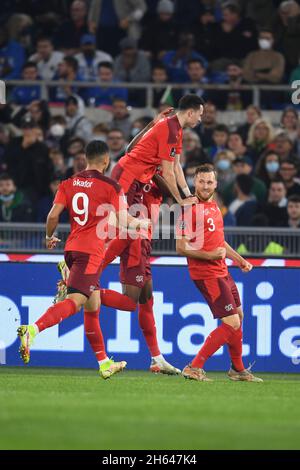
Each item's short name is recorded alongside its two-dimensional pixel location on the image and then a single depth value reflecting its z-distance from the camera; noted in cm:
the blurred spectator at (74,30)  2166
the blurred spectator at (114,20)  2161
